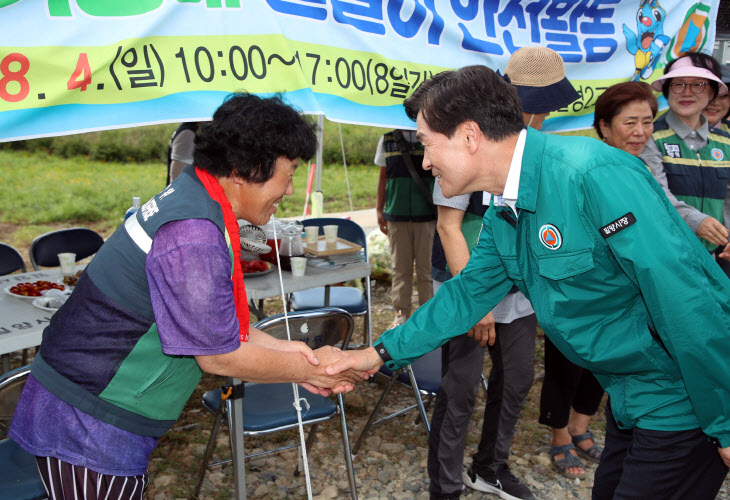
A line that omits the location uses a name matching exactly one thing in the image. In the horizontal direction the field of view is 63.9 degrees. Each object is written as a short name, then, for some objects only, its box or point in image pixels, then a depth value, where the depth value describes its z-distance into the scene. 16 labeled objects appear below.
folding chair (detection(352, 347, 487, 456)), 3.09
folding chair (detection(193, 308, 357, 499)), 2.63
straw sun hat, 2.62
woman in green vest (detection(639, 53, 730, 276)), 3.40
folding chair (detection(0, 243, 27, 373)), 4.18
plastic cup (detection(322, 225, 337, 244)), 4.02
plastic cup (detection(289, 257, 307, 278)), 3.54
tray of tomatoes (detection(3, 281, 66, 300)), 3.08
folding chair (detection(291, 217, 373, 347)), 4.32
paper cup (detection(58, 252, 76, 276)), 3.47
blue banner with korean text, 2.38
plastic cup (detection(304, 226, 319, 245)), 3.98
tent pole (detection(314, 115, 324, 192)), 5.56
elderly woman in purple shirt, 1.51
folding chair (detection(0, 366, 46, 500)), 2.06
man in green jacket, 1.36
